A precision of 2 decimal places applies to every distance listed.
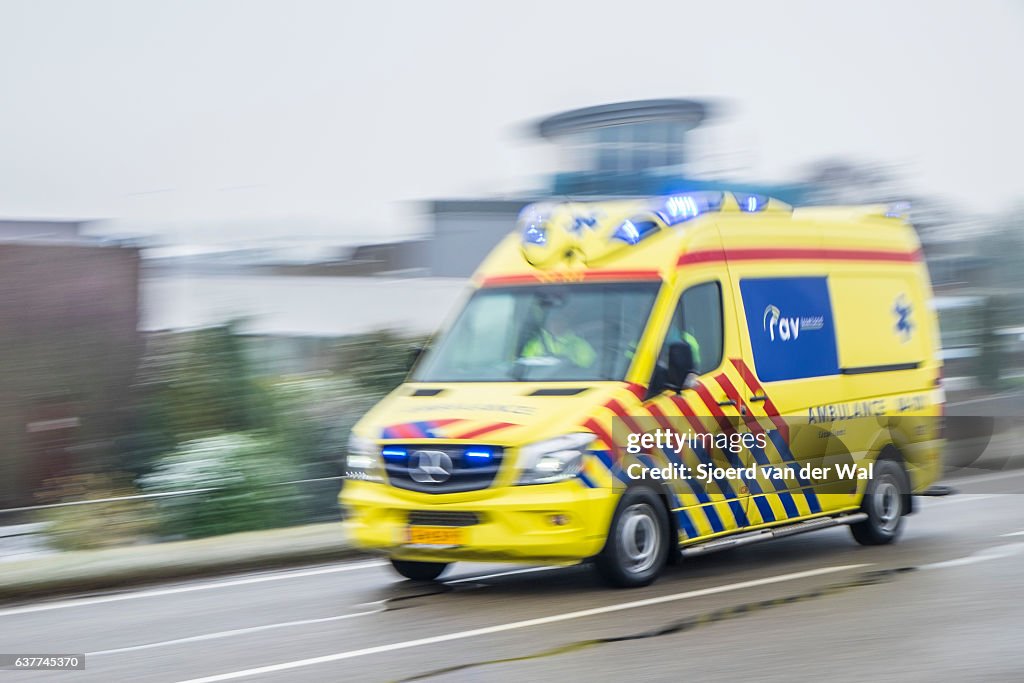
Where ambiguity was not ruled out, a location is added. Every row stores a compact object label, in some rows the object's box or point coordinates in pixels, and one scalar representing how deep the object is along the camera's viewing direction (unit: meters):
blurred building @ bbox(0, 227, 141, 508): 19.81
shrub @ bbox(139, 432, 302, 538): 16.06
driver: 9.62
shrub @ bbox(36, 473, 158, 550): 14.38
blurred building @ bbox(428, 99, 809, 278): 42.59
